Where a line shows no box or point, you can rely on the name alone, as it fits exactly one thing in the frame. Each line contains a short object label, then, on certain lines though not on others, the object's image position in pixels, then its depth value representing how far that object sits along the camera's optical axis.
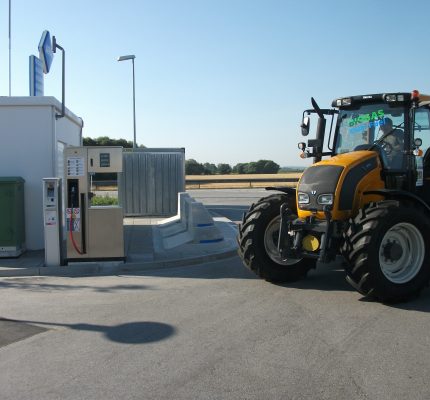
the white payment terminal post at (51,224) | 8.83
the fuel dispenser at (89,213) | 8.90
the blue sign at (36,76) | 13.28
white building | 10.30
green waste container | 9.43
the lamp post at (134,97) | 25.84
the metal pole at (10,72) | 13.68
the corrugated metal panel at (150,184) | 17.73
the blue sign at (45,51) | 13.62
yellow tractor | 6.17
